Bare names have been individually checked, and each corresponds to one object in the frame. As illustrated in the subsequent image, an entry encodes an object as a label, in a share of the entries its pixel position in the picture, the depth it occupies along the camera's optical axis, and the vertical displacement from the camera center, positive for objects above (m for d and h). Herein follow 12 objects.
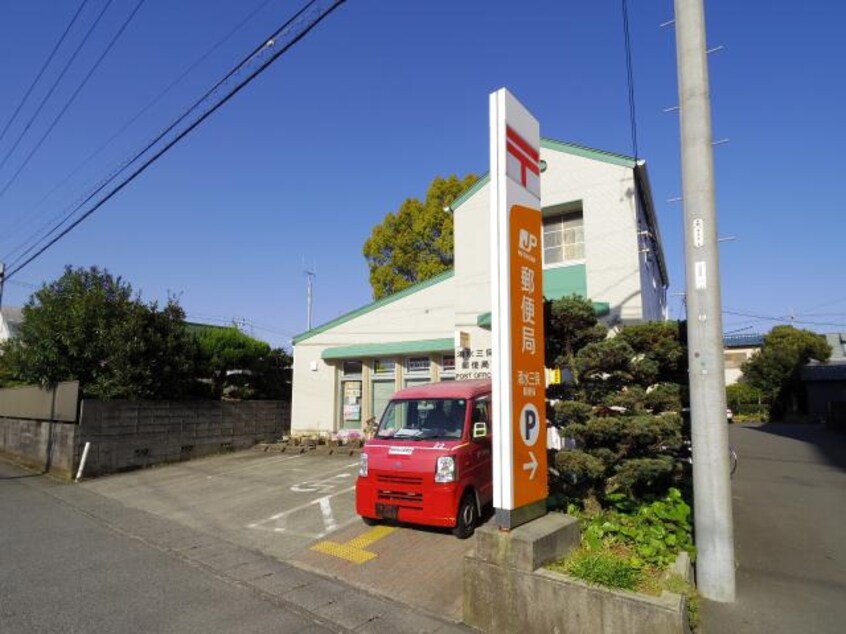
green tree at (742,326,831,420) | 34.06 +0.86
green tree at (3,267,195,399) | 14.77 +0.75
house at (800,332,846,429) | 31.86 -0.37
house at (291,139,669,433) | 11.96 +1.99
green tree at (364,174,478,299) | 23.00 +5.65
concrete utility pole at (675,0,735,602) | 4.94 +0.51
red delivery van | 6.98 -1.15
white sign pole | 4.99 +0.50
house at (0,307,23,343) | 39.16 +3.93
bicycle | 7.14 -1.00
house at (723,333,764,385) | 45.84 +2.36
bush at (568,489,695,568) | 5.25 -1.61
